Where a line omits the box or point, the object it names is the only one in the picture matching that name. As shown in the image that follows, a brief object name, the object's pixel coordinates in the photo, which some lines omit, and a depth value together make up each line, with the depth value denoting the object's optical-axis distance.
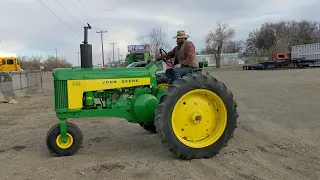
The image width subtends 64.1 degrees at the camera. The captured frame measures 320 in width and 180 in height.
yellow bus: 31.47
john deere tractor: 4.07
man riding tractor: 4.58
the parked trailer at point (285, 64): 34.95
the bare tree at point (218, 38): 61.85
